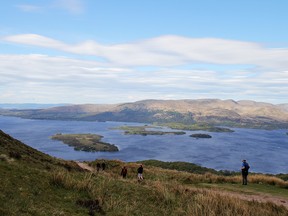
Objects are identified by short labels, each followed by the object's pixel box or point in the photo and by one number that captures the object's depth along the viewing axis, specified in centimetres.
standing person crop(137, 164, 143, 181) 2792
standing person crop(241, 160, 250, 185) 2564
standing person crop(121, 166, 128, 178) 2922
